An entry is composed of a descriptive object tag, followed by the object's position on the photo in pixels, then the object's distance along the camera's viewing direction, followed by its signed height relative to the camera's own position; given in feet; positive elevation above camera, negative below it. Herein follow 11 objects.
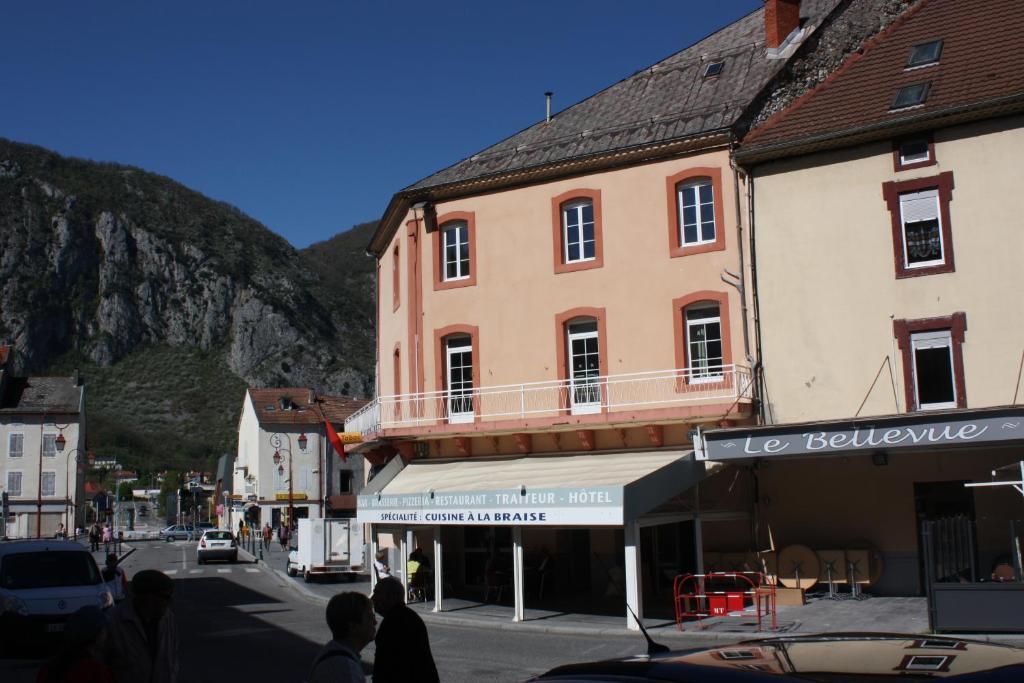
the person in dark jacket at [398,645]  20.94 -2.78
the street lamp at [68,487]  249.55 +6.13
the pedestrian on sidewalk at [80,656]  18.26 -2.48
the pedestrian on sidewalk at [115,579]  55.68 -3.68
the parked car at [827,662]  9.89 -1.69
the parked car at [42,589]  50.85 -3.75
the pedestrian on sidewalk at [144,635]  21.66 -2.57
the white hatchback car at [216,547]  143.54 -5.19
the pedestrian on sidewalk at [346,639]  16.21 -2.15
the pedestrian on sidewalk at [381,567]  82.28 -4.87
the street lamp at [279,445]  218.96 +13.01
